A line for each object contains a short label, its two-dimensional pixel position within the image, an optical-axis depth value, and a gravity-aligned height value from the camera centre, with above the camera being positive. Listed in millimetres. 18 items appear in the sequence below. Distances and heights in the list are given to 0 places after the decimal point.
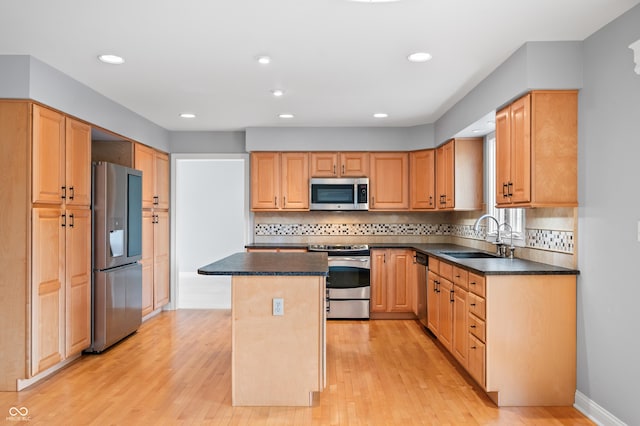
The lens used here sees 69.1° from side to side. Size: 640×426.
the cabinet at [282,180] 5914 +436
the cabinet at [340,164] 5926 +642
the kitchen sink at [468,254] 4625 -395
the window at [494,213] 4078 +16
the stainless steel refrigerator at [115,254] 4176 -378
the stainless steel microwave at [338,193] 5859 +271
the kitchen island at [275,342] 3055 -840
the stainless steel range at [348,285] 5555 -843
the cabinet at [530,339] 3027 -815
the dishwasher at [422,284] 5055 -766
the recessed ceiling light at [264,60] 3283 +1107
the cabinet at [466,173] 5051 +455
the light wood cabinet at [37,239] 3287 -188
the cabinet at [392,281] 5605 -804
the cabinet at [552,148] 3064 +442
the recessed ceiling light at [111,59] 3264 +1105
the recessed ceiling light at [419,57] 3236 +1115
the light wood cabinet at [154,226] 5359 -150
